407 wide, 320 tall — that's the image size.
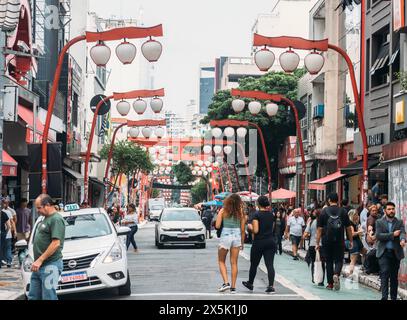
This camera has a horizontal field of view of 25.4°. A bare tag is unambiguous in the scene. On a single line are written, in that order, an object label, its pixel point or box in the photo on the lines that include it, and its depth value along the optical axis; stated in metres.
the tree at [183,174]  111.88
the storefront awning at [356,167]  31.58
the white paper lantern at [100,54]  21.09
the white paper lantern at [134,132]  40.57
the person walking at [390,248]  14.91
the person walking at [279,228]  31.20
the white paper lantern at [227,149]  56.26
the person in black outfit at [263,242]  16.41
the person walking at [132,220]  30.13
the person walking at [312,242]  19.50
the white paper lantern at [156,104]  30.47
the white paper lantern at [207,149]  55.88
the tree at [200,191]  147.88
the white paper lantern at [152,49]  20.28
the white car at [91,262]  15.17
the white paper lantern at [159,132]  38.50
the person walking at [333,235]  17.33
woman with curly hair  16.34
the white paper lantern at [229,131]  44.38
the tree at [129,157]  78.44
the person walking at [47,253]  11.43
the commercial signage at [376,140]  30.39
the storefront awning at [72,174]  43.75
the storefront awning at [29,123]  29.95
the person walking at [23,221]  24.64
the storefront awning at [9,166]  24.98
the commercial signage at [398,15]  25.06
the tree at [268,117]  61.84
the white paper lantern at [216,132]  45.77
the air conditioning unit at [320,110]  45.47
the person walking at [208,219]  44.76
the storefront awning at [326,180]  35.97
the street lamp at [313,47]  21.72
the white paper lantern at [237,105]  32.81
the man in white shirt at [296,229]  28.64
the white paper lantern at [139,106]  32.09
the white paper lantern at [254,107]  33.00
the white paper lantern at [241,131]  43.75
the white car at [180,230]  33.25
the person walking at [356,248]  20.82
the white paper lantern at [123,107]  32.03
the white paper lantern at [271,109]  33.28
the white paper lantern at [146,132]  39.53
